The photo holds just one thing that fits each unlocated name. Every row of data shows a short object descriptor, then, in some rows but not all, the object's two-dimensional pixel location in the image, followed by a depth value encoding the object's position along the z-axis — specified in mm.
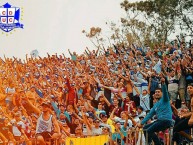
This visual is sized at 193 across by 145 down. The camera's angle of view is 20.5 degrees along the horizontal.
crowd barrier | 11562
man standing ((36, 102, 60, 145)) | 13422
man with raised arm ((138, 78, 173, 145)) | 11039
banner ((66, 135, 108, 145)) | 12852
